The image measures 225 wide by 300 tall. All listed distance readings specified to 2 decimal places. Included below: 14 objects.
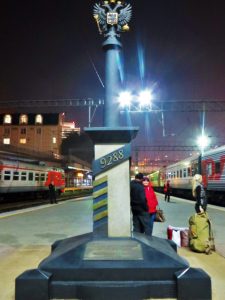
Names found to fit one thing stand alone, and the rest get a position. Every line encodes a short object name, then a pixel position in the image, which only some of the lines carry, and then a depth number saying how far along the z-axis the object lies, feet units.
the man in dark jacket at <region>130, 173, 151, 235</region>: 24.98
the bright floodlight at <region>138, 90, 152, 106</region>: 85.61
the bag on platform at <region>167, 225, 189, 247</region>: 27.14
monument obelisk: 14.66
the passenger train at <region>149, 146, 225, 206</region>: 71.46
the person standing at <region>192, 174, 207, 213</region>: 26.86
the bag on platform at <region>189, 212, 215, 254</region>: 24.53
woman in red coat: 27.61
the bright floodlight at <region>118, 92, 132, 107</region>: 83.69
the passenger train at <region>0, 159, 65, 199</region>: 82.02
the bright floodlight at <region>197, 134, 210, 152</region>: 135.14
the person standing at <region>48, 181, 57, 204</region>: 80.38
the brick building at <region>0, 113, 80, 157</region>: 308.81
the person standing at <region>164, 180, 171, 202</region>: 88.34
